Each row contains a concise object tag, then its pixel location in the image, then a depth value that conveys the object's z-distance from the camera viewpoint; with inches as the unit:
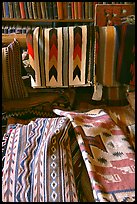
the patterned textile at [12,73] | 48.6
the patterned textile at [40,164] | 33.2
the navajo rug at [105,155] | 33.4
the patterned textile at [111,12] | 53.9
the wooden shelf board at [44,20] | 86.7
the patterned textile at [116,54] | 42.6
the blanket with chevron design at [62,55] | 42.9
